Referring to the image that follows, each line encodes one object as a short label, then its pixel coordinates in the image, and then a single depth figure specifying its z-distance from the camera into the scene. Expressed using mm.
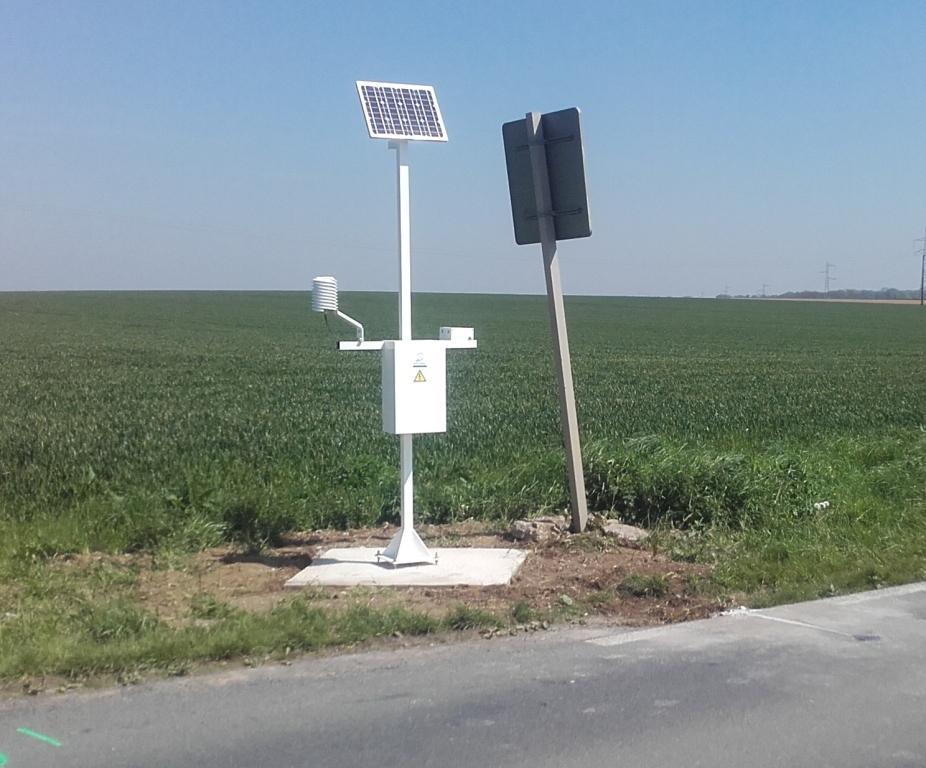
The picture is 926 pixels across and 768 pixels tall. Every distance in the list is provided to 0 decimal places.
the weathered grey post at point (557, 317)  7762
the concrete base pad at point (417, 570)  6645
